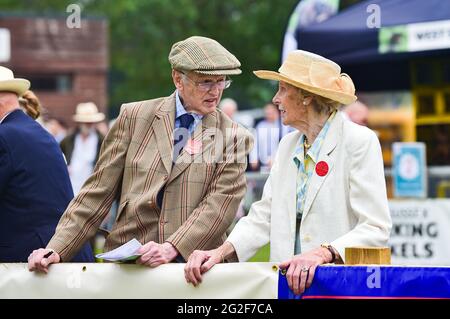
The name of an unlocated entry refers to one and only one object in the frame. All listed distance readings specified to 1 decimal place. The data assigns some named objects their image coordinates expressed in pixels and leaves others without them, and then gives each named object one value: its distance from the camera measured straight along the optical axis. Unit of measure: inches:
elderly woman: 405.4
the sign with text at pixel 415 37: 1024.2
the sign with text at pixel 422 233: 966.4
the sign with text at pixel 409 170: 1045.2
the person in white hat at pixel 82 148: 1123.5
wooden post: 372.8
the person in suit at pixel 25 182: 509.0
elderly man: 456.1
